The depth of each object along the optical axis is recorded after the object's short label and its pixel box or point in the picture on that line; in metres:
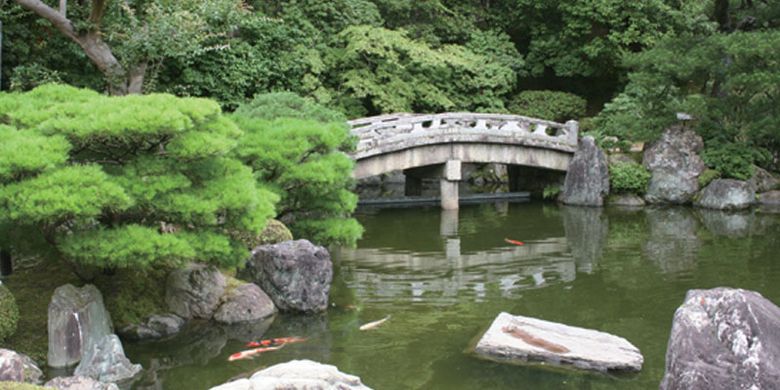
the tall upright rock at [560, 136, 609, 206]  21.59
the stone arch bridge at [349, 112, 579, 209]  19.91
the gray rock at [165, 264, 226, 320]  10.60
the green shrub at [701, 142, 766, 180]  21.19
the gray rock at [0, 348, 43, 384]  7.12
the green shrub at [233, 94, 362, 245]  11.95
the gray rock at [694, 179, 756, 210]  20.81
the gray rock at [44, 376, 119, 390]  7.29
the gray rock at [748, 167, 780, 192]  21.81
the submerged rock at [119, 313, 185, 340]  9.95
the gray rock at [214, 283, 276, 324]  10.66
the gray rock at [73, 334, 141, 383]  8.38
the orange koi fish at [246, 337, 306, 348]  9.73
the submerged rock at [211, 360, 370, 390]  6.92
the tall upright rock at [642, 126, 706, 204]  21.64
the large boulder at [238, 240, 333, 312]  11.10
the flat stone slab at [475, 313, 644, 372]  8.86
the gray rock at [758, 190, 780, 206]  21.41
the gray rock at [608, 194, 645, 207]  21.80
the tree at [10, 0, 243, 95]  17.78
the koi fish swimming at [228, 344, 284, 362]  9.27
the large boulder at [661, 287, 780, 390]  6.48
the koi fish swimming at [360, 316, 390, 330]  10.51
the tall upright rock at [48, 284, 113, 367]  8.92
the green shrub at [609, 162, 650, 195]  21.69
